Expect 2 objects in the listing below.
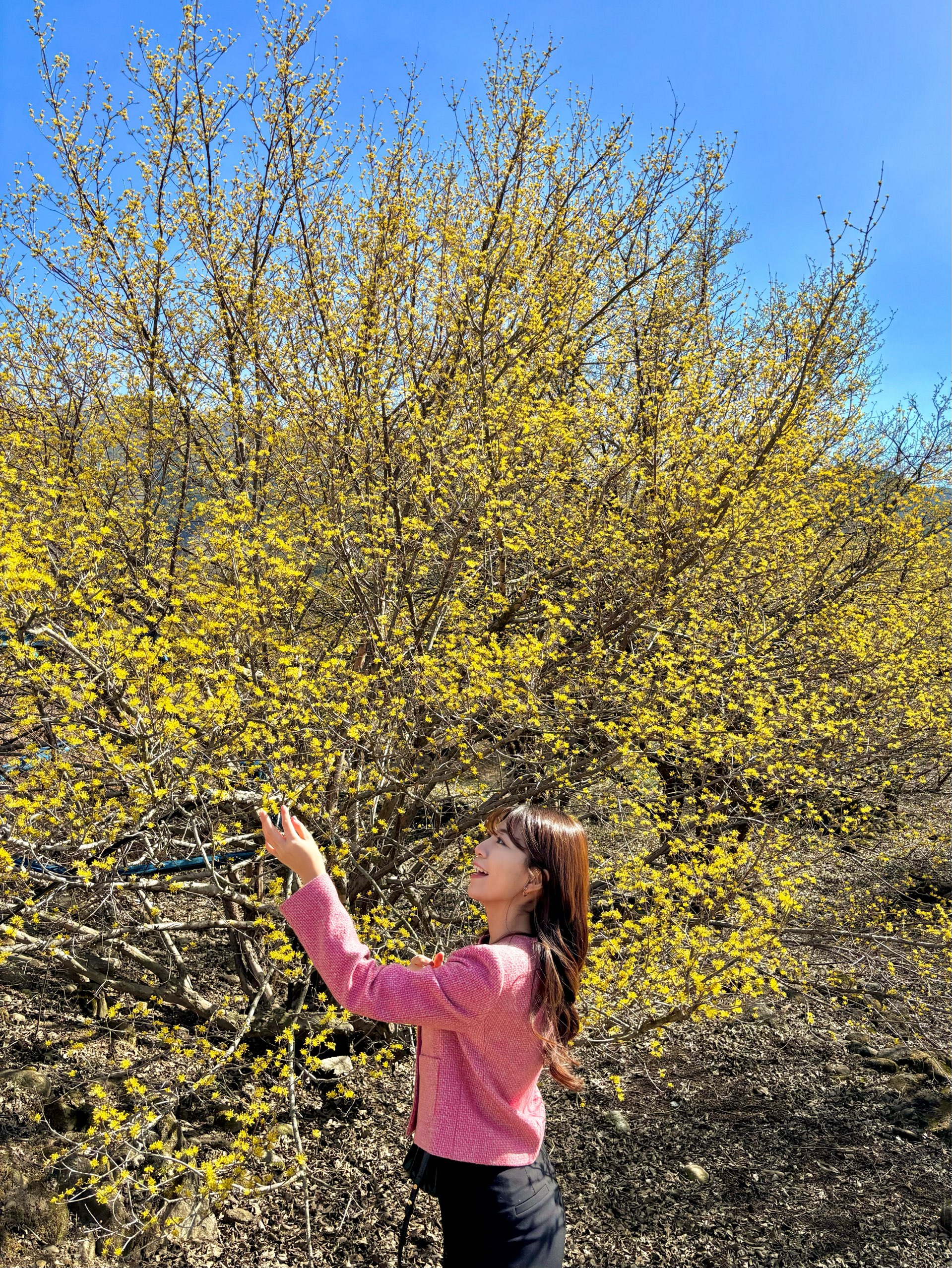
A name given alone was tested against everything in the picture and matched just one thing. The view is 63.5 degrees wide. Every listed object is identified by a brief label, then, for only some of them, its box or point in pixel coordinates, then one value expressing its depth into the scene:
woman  1.34
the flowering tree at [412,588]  4.18
